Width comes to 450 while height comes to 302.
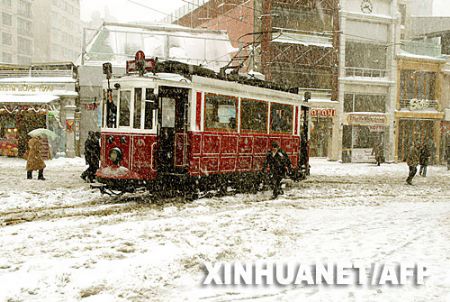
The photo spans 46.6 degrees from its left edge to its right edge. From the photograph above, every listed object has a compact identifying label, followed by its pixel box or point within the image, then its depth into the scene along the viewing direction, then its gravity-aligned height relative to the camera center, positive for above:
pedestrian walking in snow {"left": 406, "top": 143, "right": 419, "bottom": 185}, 20.05 -1.06
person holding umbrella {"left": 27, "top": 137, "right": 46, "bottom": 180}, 17.72 -1.03
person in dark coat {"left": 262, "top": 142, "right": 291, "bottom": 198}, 14.40 -0.92
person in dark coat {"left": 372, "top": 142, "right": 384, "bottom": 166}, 32.96 -1.23
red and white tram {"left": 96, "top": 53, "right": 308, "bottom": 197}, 12.70 -0.03
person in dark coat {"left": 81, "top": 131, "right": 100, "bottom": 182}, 15.75 -0.78
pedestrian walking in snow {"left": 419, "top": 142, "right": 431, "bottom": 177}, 24.14 -0.99
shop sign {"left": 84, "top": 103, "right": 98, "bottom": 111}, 30.45 +1.29
